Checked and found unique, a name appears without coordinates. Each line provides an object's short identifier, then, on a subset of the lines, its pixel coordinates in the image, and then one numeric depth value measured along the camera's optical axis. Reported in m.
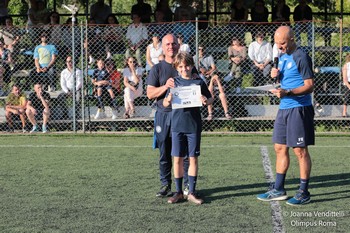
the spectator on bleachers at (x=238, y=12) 17.61
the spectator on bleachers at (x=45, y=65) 15.57
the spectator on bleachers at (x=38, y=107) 14.60
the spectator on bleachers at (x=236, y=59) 15.35
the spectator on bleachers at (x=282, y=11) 17.91
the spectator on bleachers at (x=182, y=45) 14.67
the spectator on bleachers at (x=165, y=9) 17.83
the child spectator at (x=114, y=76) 15.17
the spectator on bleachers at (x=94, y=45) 16.16
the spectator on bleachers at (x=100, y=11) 18.06
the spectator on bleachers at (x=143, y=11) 17.85
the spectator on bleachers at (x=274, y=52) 15.08
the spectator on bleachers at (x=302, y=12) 17.72
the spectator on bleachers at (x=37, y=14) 17.56
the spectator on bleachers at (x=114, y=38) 16.23
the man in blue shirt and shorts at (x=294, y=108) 7.74
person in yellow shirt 14.67
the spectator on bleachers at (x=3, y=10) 18.19
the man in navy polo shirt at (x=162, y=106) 8.11
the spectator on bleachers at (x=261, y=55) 15.14
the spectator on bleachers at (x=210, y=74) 14.56
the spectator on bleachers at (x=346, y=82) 14.75
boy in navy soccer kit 7.98
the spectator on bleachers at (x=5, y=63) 15.85
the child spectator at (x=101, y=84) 15.03
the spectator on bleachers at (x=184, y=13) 17.19
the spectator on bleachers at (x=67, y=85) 15.10
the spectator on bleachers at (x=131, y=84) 14.84
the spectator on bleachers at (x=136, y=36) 15.91
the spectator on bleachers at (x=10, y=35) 15.99
